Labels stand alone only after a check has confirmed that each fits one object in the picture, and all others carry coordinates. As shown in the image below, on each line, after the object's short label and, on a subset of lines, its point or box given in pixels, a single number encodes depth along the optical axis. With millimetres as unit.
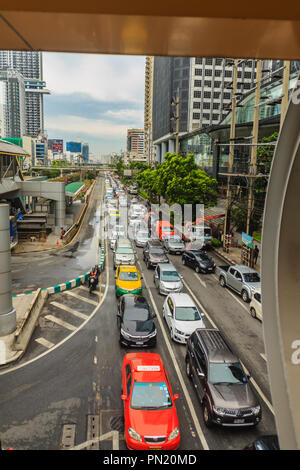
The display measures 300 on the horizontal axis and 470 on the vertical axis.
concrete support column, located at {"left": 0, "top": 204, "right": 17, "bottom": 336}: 14047
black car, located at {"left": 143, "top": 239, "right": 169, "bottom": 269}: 25422
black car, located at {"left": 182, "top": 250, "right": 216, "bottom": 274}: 24956
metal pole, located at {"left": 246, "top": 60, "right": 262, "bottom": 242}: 26094
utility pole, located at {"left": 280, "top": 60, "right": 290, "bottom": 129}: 22141
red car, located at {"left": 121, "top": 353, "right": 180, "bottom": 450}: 8367
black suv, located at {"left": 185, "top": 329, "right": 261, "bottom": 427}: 9250
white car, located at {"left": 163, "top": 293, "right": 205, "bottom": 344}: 14234
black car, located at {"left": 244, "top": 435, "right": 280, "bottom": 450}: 7379
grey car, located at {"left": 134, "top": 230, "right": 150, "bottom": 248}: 33094
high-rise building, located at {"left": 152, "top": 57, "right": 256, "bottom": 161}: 81125
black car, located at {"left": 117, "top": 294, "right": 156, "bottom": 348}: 13516
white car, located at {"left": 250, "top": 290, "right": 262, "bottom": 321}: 17292
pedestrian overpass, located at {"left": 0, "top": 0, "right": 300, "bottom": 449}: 2266
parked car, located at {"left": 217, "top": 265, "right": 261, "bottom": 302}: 19625
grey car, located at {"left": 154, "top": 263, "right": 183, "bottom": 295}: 19859
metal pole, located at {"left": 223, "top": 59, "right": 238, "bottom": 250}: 29647
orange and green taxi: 18766
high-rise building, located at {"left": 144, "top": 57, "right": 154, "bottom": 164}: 125294
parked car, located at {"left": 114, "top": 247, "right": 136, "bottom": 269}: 24547
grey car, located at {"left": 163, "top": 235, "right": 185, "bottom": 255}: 30677
